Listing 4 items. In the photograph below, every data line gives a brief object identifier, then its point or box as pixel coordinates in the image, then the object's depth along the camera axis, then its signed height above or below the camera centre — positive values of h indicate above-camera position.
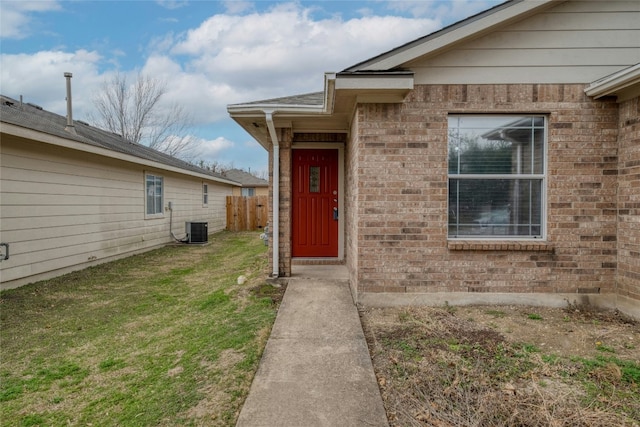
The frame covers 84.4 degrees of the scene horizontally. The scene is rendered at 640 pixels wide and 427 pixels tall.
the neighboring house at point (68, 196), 6.00 +0.18
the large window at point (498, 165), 4.56 +0.49
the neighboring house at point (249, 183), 31.70 +1.87
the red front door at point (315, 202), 6.93 +0.03
